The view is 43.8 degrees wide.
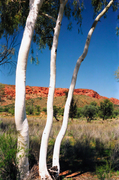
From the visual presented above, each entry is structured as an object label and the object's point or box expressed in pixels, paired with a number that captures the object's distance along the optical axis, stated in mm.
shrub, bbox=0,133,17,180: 2855
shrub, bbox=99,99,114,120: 19328
